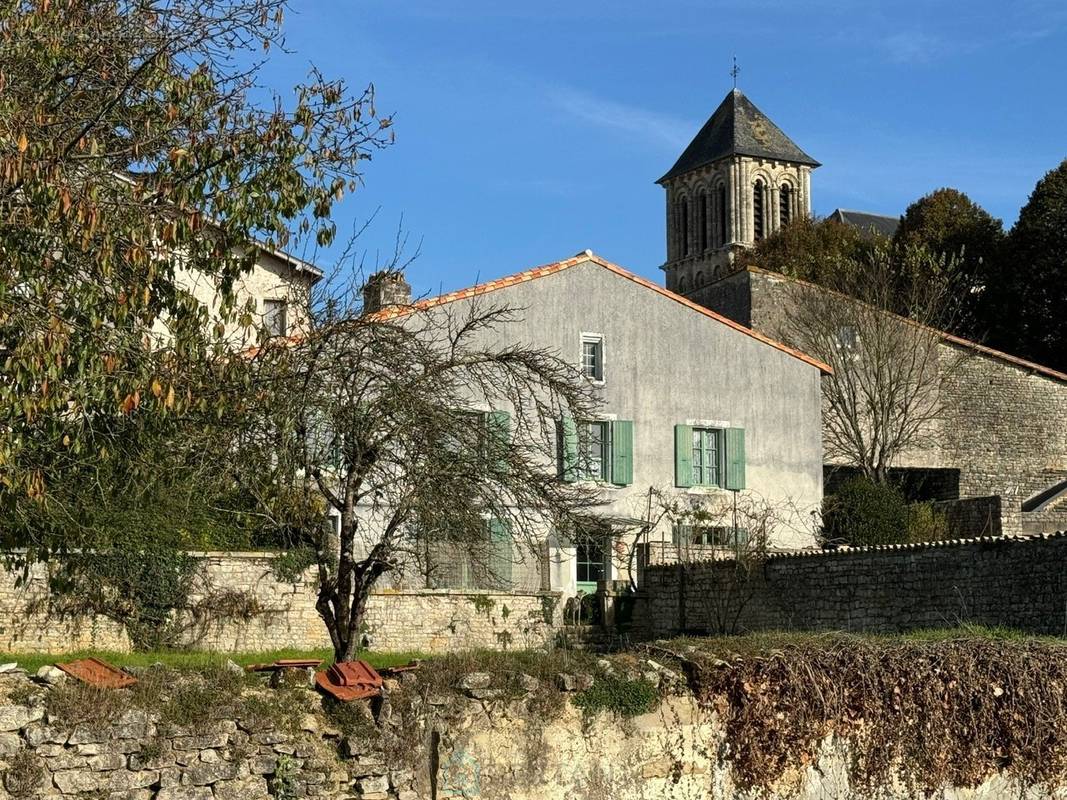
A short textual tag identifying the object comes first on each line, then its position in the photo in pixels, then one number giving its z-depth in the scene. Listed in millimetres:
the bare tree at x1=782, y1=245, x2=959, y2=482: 33094
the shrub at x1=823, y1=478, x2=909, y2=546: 26328
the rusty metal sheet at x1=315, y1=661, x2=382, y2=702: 9039
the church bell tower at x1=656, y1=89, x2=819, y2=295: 73812
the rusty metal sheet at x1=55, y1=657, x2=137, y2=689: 8312
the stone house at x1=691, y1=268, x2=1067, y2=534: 34062
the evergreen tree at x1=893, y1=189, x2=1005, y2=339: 41562
